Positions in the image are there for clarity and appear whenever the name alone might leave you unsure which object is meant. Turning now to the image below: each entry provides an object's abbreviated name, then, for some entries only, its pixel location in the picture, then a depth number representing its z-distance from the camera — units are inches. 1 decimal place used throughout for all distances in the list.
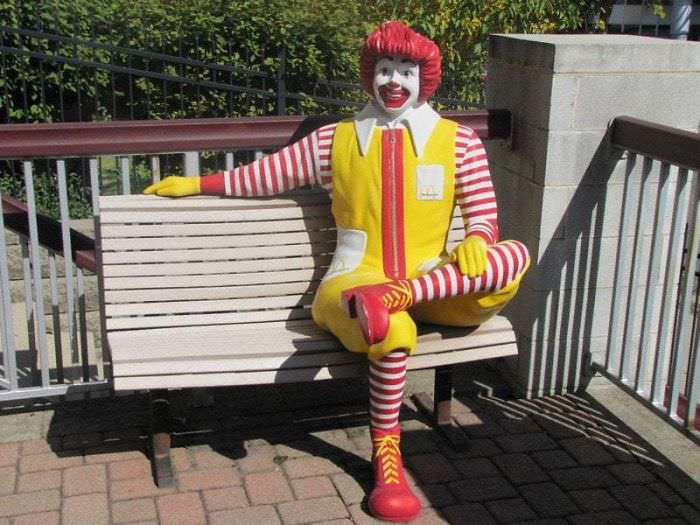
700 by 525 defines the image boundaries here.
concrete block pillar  159.6
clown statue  138.8
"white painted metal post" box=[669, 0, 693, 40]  302.0
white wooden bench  139.9
